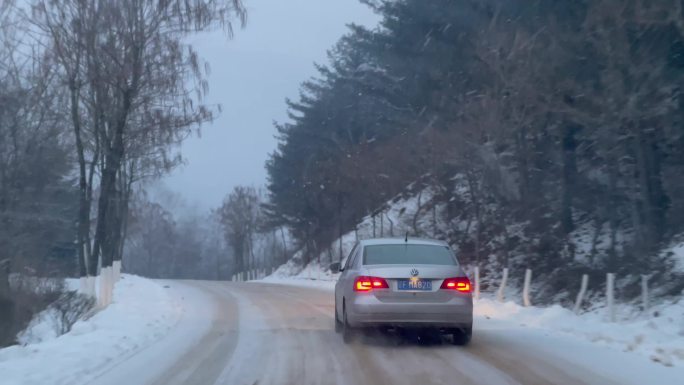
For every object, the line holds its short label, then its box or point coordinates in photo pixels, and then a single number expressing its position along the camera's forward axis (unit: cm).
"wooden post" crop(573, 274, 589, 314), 2094
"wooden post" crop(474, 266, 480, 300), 2378
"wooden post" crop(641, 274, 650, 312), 2118
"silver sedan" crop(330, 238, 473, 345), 1327
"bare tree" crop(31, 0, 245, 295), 2338
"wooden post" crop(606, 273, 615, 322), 1802
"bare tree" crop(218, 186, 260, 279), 7575
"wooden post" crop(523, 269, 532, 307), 2167
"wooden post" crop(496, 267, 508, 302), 2348
